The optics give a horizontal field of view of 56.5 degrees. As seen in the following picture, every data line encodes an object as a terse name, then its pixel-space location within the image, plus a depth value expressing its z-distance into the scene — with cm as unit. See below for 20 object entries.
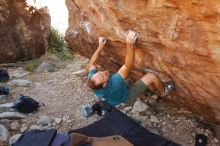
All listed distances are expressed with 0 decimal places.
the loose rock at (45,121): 334
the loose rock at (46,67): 463
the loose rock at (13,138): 301
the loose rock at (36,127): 323
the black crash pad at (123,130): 263
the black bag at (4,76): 431
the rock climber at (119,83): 284
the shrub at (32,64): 465
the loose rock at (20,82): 420
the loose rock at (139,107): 338
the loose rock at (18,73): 447
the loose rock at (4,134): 302
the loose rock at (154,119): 320
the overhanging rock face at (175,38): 206
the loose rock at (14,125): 325
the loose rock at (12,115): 336
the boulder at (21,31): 487
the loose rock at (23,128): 324
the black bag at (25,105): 350
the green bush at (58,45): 502
